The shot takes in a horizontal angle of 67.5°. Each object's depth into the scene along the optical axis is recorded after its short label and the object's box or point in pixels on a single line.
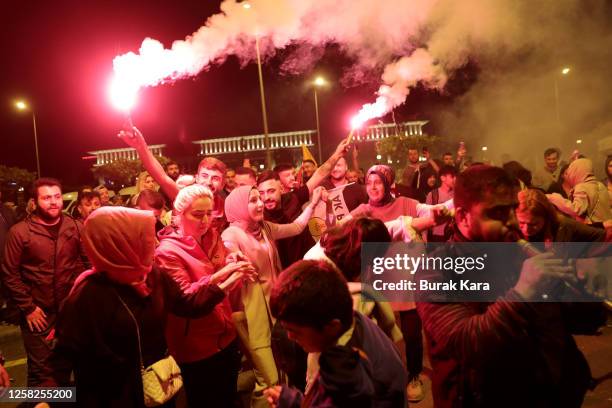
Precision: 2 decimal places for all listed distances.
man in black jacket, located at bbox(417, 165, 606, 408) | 1.51
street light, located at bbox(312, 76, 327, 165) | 11.06
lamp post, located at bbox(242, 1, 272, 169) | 16.41
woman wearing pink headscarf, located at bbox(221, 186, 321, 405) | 3.57
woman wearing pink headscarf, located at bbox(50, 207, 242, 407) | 2.31
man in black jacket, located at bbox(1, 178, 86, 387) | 4.58
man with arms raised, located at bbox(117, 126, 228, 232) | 4.64
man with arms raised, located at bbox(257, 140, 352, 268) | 5.10
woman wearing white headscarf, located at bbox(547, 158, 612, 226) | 5.56
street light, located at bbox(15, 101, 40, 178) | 33.50
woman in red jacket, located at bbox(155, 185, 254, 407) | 3.24
